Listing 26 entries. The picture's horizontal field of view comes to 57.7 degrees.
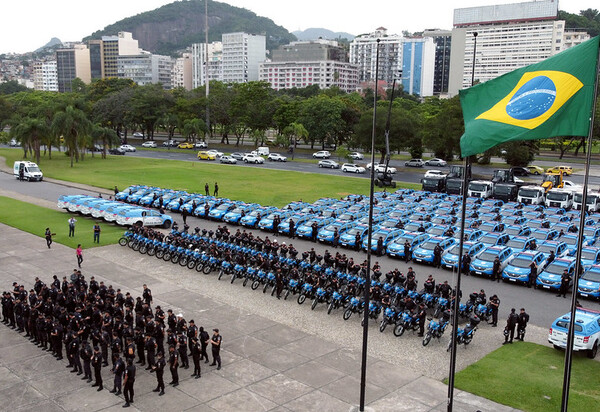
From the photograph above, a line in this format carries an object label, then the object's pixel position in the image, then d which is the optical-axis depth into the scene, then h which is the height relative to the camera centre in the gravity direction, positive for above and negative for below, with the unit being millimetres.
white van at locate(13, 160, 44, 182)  54125 -4942
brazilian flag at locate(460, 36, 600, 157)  9727 +558
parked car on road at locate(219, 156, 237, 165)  74062 -4607
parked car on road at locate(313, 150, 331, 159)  81619 -4042
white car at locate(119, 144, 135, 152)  89875 -3972
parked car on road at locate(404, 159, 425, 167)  74625 -4540
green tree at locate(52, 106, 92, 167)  64688 -504
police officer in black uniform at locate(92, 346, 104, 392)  14109 -6284
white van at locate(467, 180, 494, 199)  46125 -4888
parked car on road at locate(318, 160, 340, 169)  71562 -4718
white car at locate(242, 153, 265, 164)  74625 -4414
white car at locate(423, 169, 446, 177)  50831 -4141
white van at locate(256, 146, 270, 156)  82325 -3696
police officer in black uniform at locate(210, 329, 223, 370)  15422 -6235
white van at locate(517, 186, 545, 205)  43250 -5033
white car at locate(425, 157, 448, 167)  76000 -4491
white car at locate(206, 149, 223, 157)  80000 -4018
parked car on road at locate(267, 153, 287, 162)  78462 -4447
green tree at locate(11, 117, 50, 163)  64500 -1084
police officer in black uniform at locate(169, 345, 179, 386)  14367 -6295
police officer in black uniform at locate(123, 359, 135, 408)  13351 -6324
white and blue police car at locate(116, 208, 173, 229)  33375 -5707
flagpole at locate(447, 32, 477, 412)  11287 -4210
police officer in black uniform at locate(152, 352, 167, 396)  13984 -6351
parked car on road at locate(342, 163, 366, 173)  66731 -4891
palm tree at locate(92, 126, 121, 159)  73000 -1849
